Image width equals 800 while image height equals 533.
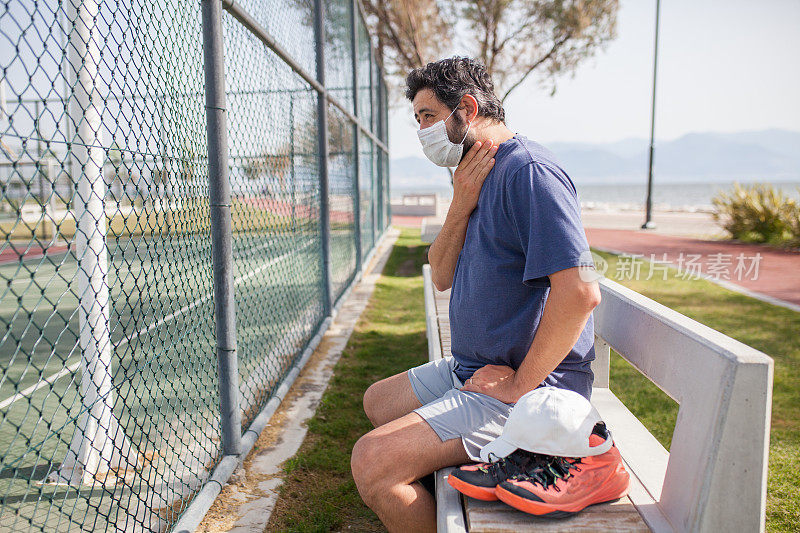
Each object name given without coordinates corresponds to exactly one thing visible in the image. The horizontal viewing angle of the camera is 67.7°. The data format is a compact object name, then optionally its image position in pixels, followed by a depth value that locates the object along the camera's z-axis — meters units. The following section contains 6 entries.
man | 1.82
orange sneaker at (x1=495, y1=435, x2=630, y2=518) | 1.58
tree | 14.52
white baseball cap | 1.65
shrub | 13.73
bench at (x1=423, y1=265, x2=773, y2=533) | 1.43
